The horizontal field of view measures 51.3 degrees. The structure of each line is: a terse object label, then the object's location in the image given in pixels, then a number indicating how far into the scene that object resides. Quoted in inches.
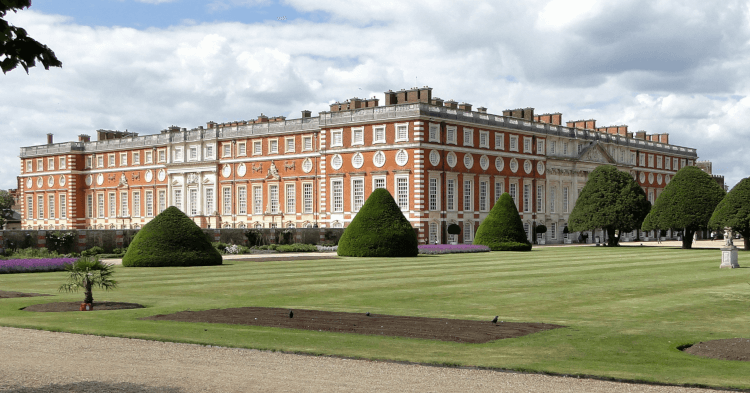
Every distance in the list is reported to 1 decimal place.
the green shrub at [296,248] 1692.7
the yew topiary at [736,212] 1702.8
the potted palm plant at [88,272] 570.3
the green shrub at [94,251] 1430.9
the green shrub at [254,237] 1809.8
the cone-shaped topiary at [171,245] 1104.8
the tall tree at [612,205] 2178.9
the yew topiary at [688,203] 1950.1
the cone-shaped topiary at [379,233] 1425.9
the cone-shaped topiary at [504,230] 1776.6
